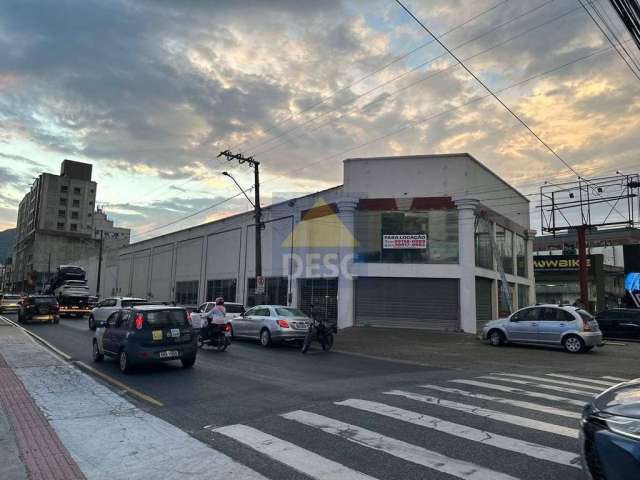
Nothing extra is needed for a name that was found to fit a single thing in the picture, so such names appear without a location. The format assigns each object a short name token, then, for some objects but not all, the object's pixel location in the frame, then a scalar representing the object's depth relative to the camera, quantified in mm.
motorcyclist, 16375
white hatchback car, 17000
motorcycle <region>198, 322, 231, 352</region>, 16297
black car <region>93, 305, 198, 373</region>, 11316
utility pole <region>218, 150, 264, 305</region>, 24875
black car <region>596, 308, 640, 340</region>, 23297
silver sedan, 17766
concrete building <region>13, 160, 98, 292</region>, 114000
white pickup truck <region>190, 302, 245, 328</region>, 20703
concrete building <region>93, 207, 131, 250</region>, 125938
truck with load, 34125
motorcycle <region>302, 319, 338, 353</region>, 16609
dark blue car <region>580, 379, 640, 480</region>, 3303
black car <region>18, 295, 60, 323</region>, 28562
